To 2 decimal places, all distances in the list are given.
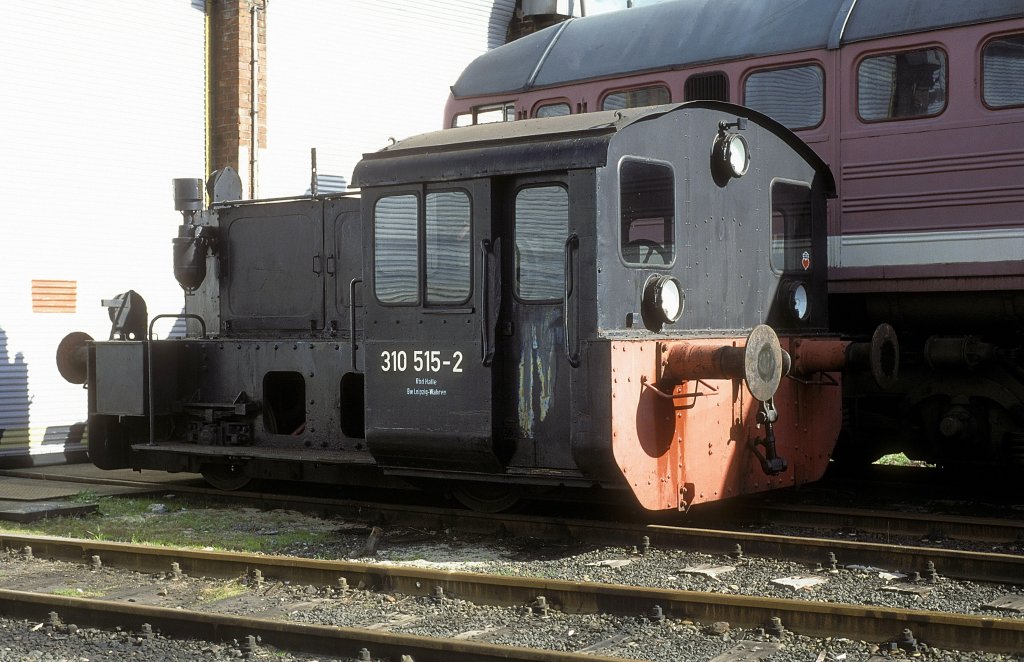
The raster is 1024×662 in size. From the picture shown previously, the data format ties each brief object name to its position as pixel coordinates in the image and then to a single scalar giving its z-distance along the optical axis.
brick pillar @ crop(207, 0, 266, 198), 14.27
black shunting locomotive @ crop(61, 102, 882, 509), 7.05
